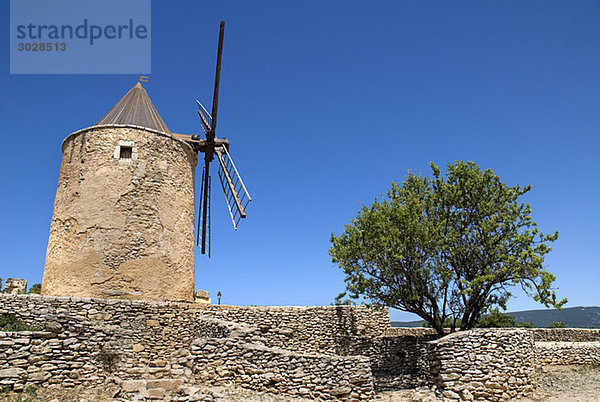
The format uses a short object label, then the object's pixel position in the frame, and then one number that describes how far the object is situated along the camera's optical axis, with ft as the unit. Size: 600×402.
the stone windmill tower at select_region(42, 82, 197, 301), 39.47
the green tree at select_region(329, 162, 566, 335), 44.09
